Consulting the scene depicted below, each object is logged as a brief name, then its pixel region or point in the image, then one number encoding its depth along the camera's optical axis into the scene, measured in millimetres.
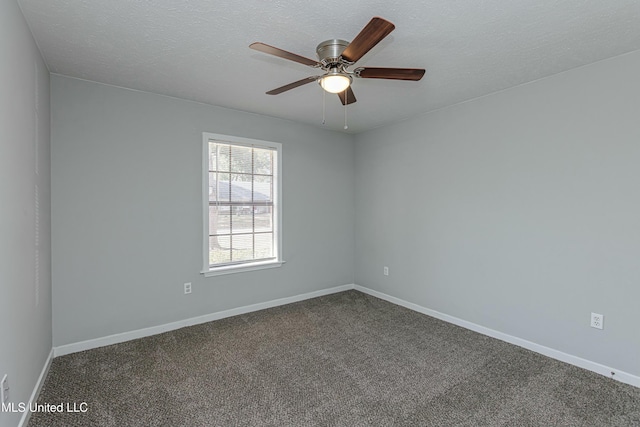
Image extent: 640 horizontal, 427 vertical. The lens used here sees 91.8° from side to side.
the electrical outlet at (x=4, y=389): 1463
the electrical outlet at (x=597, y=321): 2446
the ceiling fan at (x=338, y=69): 1775
